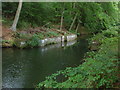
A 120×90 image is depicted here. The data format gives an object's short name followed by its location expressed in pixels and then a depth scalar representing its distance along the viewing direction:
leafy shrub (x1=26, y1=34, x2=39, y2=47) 13.73
